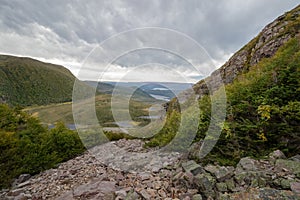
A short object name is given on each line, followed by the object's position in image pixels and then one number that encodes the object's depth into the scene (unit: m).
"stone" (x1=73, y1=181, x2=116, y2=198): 5.57
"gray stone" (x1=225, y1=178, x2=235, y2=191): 4.58
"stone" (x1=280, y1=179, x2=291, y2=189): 4.10
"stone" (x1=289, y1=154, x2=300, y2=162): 5.01
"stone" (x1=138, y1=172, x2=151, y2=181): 6.17
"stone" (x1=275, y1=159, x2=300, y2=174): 4.49
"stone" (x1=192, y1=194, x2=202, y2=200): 4.49
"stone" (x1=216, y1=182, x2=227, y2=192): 4.59
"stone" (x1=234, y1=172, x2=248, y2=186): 4.61
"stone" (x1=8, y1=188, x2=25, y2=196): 7.33
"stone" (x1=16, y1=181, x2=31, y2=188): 8.22
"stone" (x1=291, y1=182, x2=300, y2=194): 3.83
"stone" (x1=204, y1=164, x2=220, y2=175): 5.11
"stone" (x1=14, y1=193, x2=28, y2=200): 6.73
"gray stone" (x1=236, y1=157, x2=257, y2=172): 5.03
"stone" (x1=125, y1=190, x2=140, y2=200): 4.99
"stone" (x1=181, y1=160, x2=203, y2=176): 5.41
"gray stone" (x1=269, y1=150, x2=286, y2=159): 5.36
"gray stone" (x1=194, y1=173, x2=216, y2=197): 4.62
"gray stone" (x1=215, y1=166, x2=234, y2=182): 4.86
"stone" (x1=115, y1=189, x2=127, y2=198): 5.25
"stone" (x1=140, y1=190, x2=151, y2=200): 4.98
